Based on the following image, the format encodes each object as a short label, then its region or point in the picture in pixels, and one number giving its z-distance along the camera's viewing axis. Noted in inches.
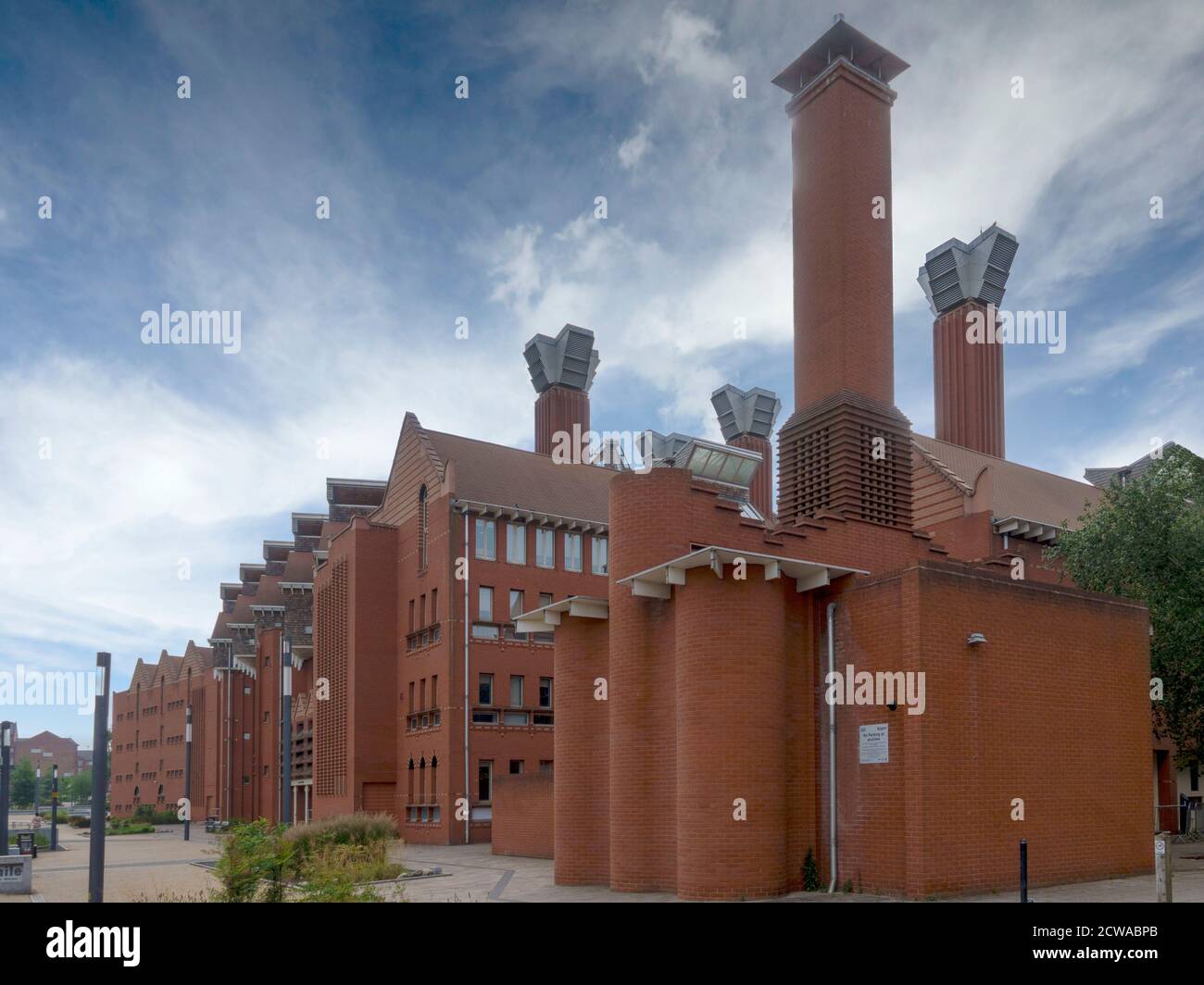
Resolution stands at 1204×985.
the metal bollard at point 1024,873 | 627.5
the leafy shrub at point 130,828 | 2671.8
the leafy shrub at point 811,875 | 770.8
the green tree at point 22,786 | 5738.2
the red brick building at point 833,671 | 744.3
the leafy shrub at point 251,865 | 611.5
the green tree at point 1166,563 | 1115.9
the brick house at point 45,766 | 7425.2
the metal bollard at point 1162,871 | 585.3
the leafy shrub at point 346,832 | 1043.3
